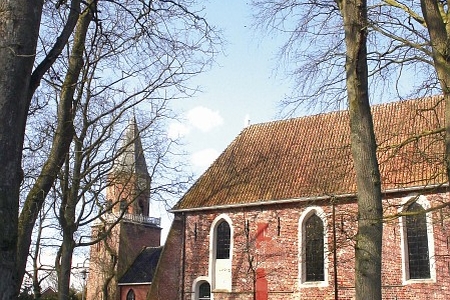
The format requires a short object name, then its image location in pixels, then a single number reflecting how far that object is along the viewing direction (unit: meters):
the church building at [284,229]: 17.88
